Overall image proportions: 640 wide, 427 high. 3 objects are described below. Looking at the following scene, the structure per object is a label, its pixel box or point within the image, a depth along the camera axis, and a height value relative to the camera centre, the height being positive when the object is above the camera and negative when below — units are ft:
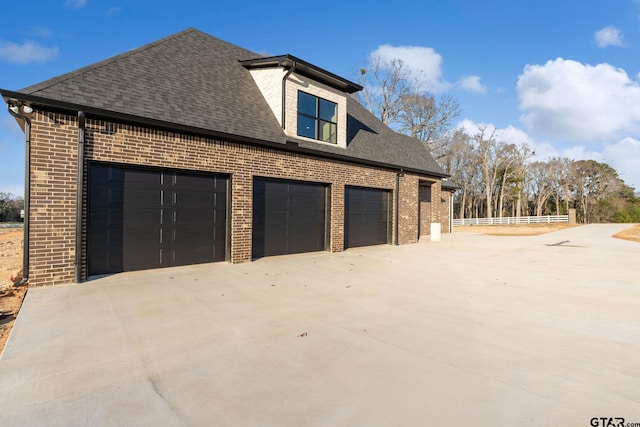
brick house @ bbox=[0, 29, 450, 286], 19.13 +4.04
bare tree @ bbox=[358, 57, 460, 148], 94.32 +33.96
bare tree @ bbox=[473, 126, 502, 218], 128.36 +25.46
